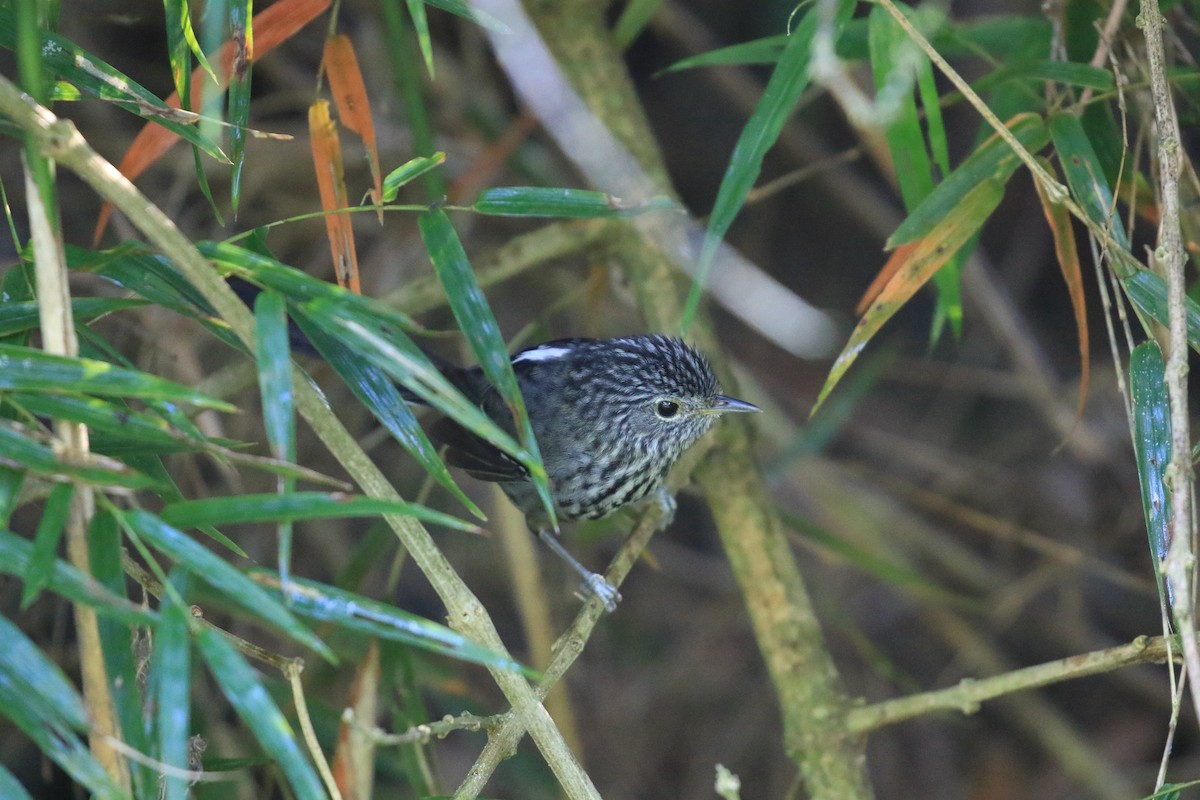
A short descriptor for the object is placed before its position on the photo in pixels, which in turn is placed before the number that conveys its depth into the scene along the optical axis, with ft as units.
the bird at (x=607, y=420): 23.53
